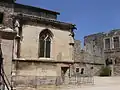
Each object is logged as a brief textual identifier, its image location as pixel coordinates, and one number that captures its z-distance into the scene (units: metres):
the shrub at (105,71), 28.52
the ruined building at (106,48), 29.63
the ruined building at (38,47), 11.86
